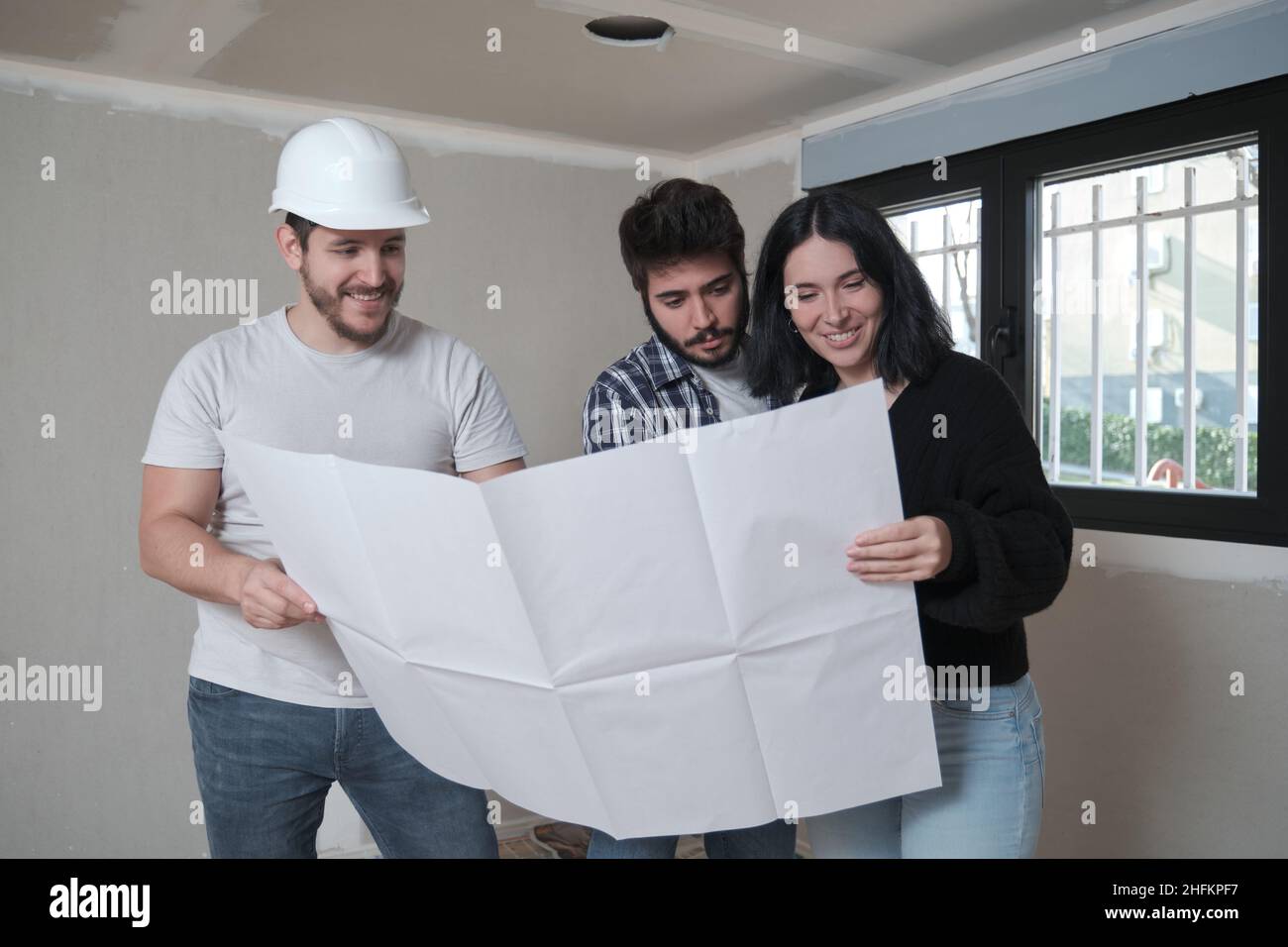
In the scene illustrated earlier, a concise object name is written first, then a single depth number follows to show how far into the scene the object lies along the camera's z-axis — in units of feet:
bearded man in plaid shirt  4.82
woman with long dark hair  3.43
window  7.17
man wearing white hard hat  4.43
